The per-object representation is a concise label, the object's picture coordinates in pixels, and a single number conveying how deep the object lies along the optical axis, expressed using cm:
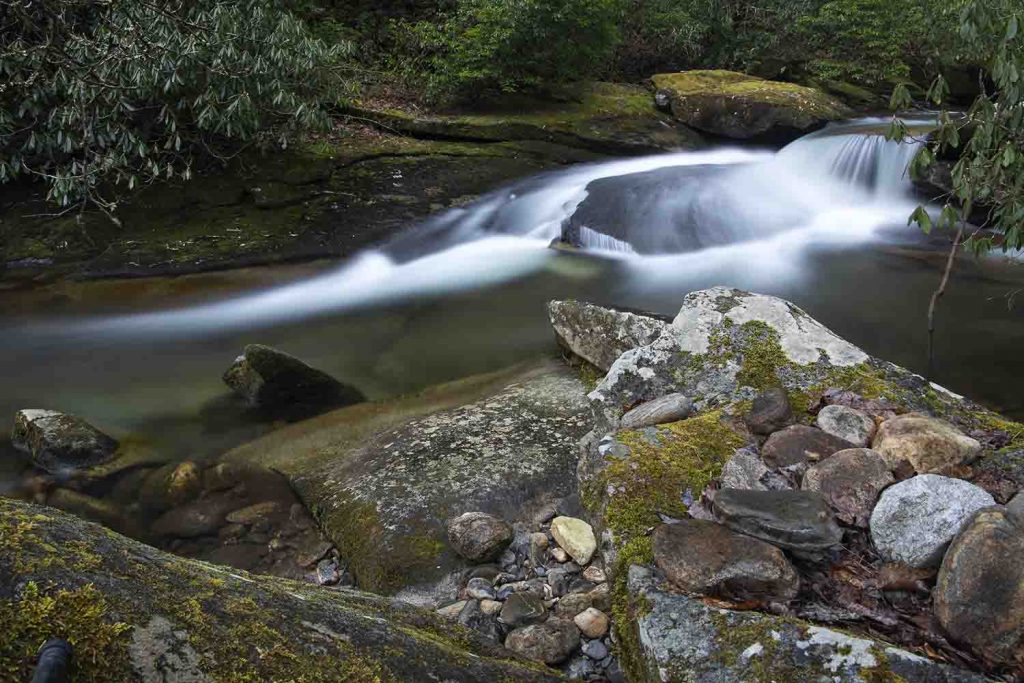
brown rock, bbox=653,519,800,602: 201
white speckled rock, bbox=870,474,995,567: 204
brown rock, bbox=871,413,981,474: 236
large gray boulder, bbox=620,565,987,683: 176
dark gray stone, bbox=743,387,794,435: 273
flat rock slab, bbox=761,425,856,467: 250
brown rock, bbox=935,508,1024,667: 178
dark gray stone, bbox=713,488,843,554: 208
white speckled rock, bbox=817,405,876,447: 262
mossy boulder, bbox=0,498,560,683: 121
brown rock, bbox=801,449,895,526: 223
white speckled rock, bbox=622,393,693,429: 298
